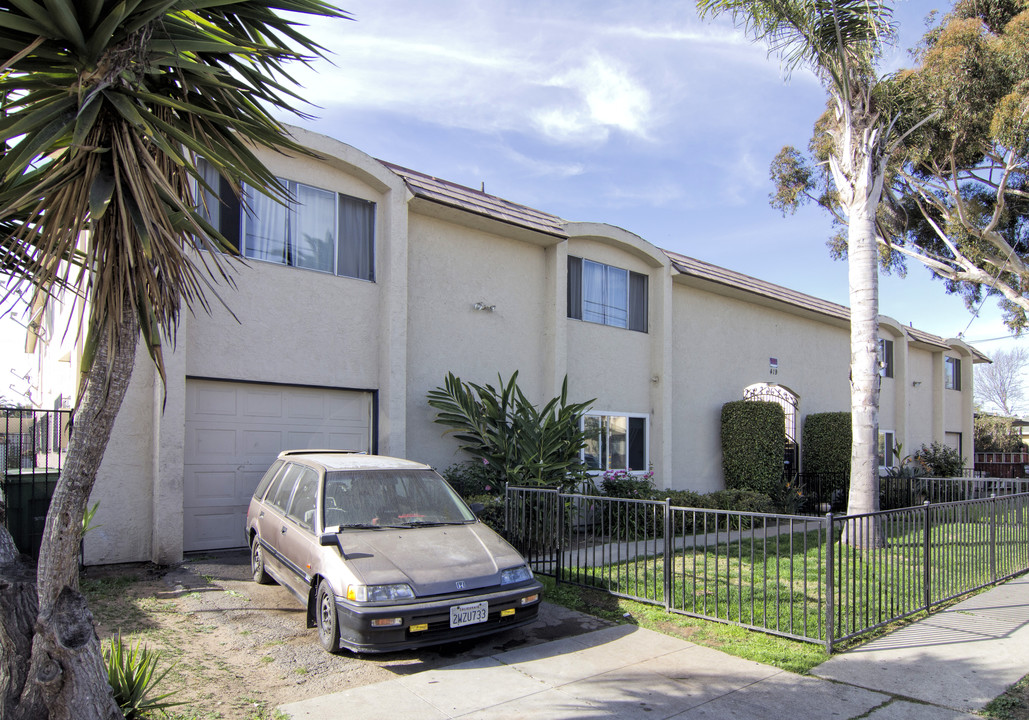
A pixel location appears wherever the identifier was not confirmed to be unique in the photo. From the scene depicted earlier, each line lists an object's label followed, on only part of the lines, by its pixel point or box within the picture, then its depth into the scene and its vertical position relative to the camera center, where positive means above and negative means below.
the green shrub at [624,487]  12.99 -1.42
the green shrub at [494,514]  9.54 -1.43
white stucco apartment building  9.05 +1.18
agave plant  4.07 -1.64
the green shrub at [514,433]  10.91 -0.35
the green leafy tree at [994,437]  32.59 -1.01
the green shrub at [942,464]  22.50 -1.59
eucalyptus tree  14.94 +6.70
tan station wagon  5.30 -1.26
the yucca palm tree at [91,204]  3.46 +1.08
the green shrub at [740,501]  13.97 -1.79
